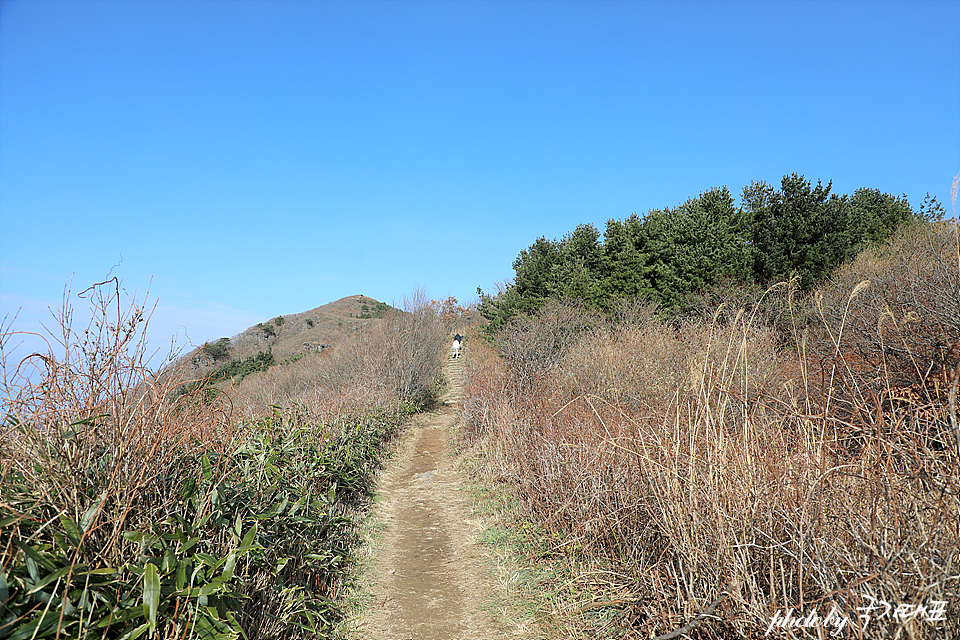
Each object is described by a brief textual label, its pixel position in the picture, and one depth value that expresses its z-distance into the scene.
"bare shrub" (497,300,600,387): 15.25
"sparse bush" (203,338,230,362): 42.31
